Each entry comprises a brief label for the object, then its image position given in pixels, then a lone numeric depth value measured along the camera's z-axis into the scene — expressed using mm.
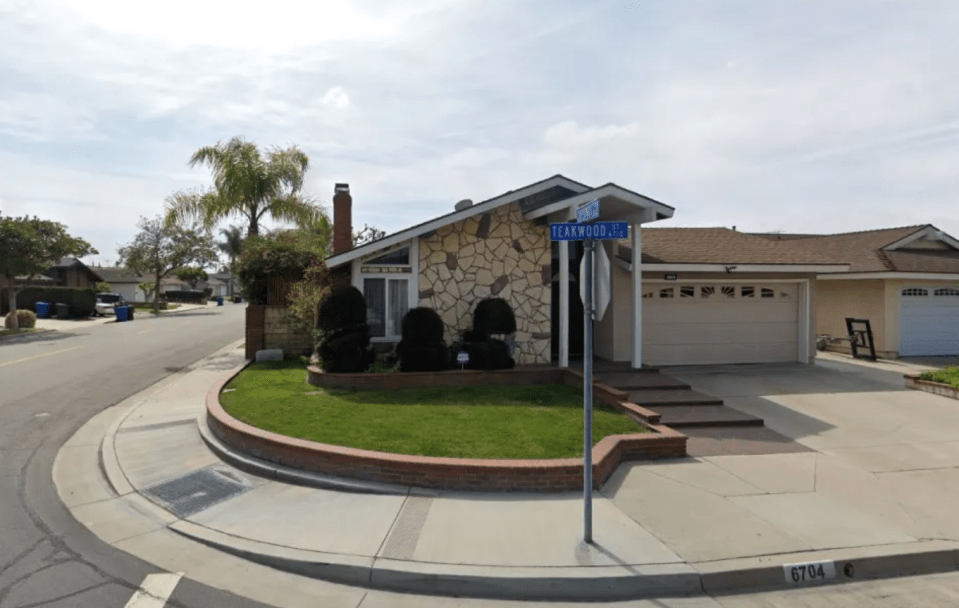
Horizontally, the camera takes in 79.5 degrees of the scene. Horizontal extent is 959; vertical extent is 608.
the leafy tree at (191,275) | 68906
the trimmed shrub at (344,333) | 10953
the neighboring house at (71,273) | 45350
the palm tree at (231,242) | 53781
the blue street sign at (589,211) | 4887
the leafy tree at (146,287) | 56312
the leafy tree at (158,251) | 45988
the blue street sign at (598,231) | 4812
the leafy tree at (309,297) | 13695
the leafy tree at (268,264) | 15695
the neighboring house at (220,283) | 98925
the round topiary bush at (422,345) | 11016
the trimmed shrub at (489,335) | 11352
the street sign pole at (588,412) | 4824
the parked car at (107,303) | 38656
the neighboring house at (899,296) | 16141
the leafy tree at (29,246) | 24052
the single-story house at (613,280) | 12016
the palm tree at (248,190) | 19406
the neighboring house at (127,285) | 62875
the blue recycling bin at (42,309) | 34969
